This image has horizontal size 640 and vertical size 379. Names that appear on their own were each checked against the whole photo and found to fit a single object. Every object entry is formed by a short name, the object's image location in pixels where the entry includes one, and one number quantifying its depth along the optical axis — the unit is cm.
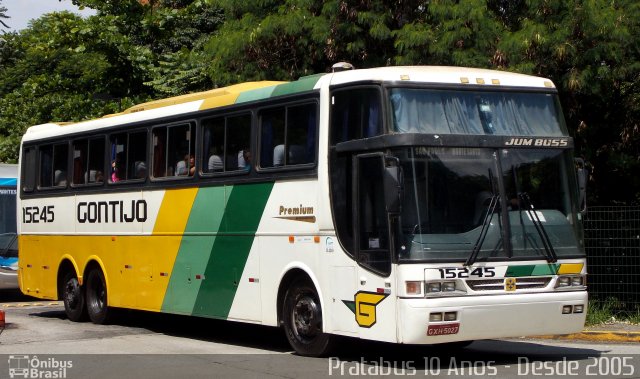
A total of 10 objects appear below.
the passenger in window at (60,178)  1875
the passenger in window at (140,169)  1646
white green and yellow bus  1143
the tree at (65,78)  3403
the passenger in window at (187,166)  1525
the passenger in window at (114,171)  1723
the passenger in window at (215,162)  1459
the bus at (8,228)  2328
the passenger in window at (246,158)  1396
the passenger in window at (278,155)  1335
